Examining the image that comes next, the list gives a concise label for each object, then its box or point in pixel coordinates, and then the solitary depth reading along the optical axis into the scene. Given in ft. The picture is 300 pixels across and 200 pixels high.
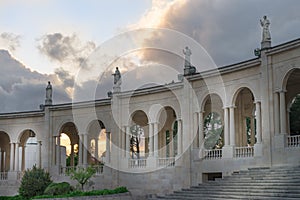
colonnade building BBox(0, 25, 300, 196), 88.43
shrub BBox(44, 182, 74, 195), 103.91
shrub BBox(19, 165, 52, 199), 110.93
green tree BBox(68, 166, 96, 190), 107.96
